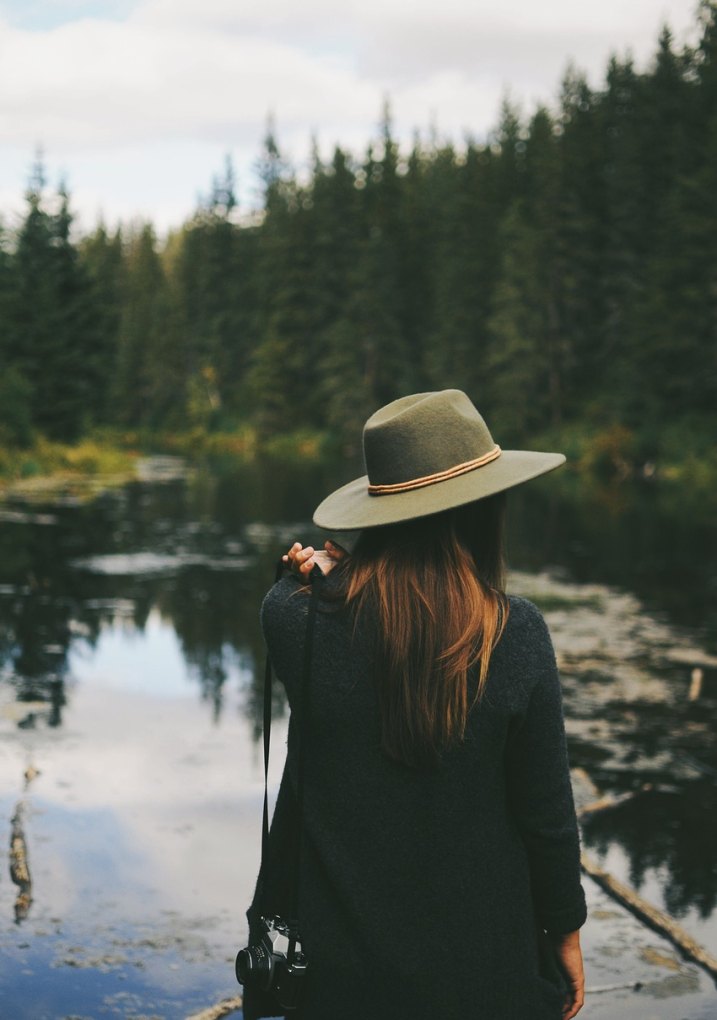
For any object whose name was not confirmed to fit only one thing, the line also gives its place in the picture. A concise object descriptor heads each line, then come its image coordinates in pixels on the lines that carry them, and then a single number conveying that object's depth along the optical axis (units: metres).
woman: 1.93
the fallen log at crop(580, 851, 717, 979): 4.24
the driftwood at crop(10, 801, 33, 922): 4.45
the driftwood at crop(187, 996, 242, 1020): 3.69
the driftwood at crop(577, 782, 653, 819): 5.80
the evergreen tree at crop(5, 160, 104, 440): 35.93
